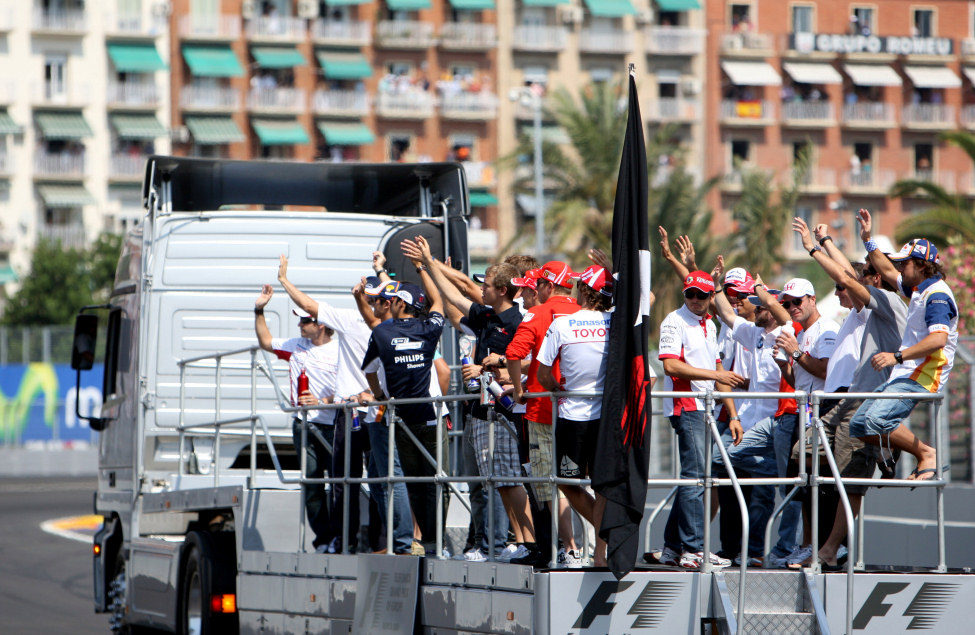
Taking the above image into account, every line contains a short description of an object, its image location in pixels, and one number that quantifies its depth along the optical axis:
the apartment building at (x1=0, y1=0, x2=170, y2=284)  125.12
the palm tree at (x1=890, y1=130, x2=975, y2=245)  52.59
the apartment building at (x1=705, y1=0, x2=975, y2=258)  138.25
